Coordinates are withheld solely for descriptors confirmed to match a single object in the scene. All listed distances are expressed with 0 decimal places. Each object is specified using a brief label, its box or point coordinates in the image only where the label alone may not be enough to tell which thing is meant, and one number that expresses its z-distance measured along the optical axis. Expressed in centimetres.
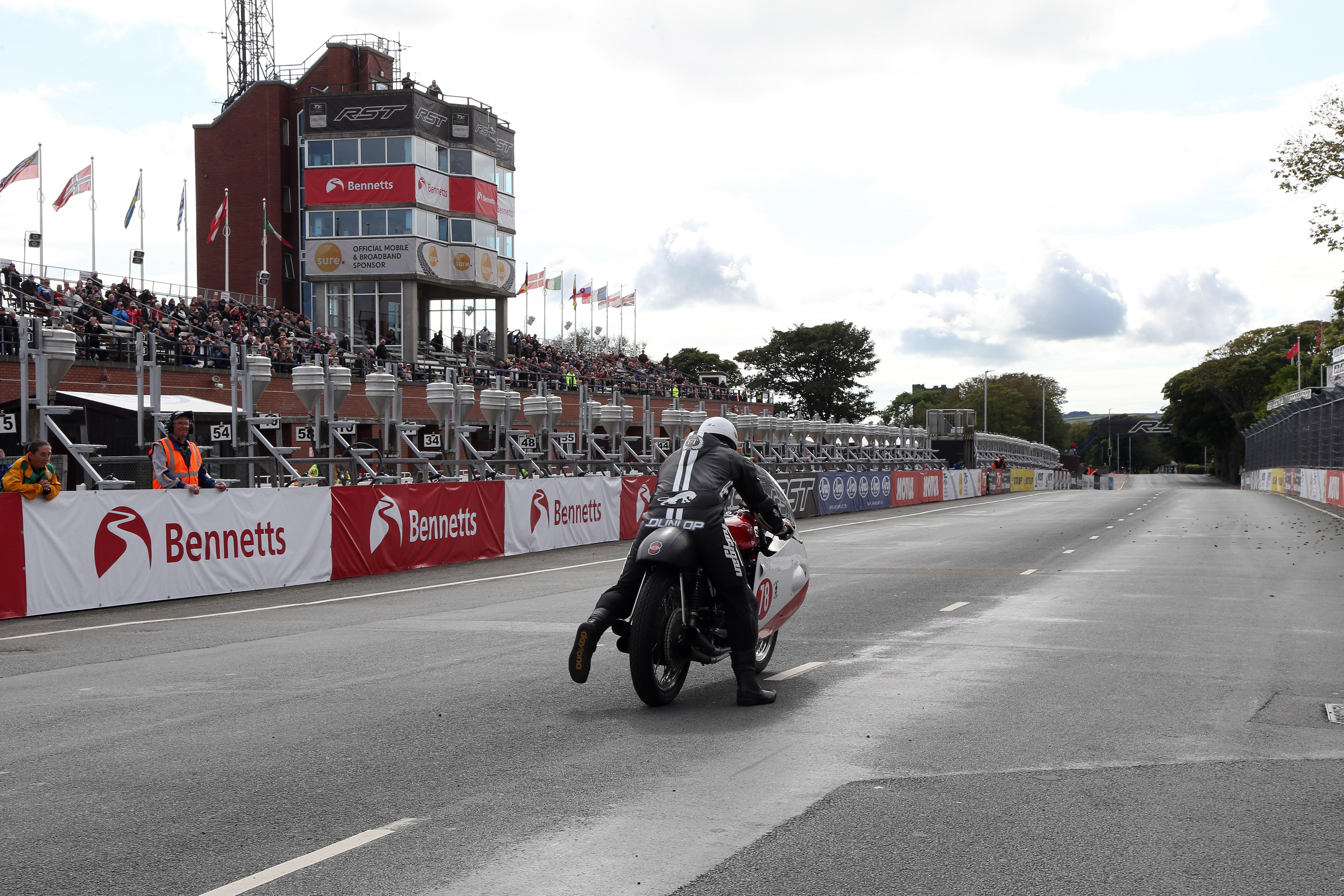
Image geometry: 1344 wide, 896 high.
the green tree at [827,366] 9888
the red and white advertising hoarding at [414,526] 1805
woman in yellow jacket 1354
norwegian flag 4206
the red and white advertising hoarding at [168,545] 1377
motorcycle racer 739
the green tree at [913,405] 17225
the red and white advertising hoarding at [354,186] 5456
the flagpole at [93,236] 4616
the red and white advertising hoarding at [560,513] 2219
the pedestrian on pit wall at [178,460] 1564
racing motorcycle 721
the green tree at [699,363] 12125
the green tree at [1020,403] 15088
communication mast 6481
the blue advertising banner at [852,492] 3888
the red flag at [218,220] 4828
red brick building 5478
